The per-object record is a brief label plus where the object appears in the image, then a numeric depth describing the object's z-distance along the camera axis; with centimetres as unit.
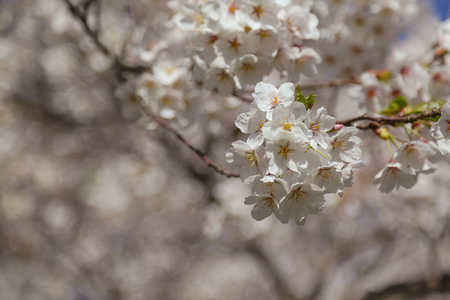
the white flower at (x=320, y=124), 83
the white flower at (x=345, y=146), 84
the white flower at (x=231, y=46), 91
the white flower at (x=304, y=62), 93
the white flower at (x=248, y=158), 83
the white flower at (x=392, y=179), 88
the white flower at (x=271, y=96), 83
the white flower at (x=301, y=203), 83
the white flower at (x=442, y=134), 83
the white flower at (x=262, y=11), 90
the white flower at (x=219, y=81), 95
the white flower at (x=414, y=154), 85
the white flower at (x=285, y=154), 82
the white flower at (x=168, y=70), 104
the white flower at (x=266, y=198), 83
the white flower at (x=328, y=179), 83
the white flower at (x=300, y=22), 92
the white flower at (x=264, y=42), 91
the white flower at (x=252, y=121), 83
